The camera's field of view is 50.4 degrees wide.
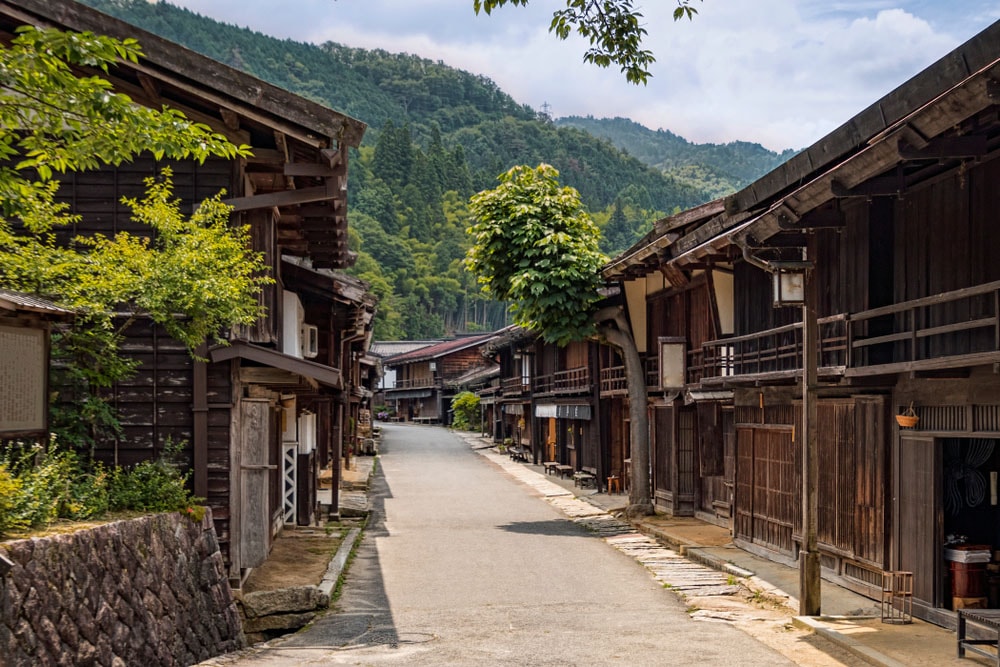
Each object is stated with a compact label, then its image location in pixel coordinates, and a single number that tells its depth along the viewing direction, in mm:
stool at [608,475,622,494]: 33156
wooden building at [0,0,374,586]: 14516
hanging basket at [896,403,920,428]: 13422
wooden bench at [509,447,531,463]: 51059
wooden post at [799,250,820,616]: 13555
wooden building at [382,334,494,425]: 83562
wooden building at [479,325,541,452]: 49156
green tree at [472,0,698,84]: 9195
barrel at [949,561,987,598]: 12852
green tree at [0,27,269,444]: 9875
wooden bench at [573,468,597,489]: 35844
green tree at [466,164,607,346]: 26516
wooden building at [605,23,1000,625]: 11242
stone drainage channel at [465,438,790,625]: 14711
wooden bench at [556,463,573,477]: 39656
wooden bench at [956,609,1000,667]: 10258
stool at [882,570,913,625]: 13297
